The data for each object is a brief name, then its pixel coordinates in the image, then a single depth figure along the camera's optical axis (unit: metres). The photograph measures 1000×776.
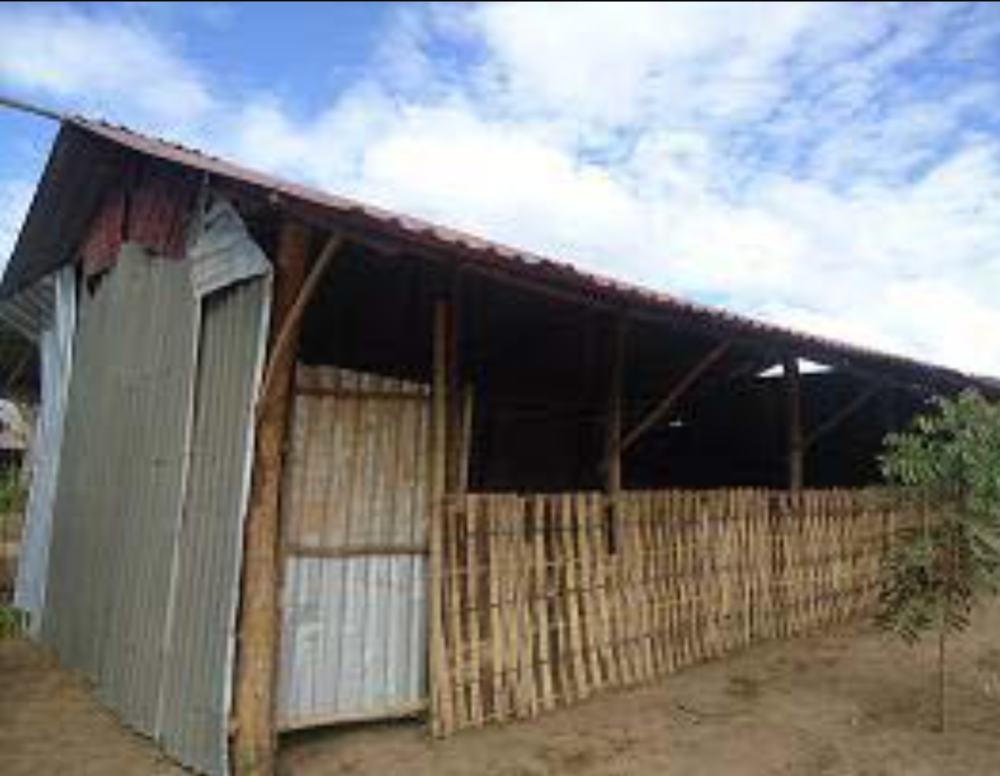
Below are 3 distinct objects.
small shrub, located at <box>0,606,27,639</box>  7.49
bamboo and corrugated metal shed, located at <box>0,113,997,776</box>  5.98
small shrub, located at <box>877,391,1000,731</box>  6.64
